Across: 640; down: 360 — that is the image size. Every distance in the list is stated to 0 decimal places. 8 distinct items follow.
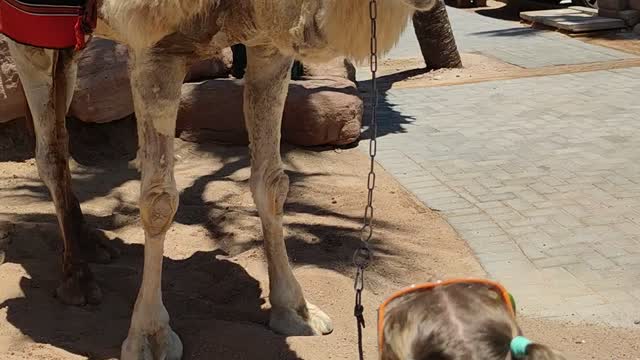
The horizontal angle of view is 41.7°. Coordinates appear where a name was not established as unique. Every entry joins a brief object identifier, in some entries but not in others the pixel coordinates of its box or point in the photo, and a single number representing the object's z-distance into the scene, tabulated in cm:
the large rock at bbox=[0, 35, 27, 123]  652
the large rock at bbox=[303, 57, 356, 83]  856
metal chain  277
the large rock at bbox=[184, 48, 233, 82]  812
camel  292
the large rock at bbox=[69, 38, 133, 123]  678
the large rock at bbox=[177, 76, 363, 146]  735
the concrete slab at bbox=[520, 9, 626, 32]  1383
